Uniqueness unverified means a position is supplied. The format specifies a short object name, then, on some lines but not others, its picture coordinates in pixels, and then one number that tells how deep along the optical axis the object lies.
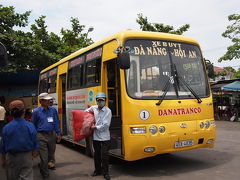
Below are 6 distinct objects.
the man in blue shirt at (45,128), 4.31
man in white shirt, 4.31
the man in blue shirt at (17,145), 3.09
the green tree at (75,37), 17.55
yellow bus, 4.35
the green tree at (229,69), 34.62
